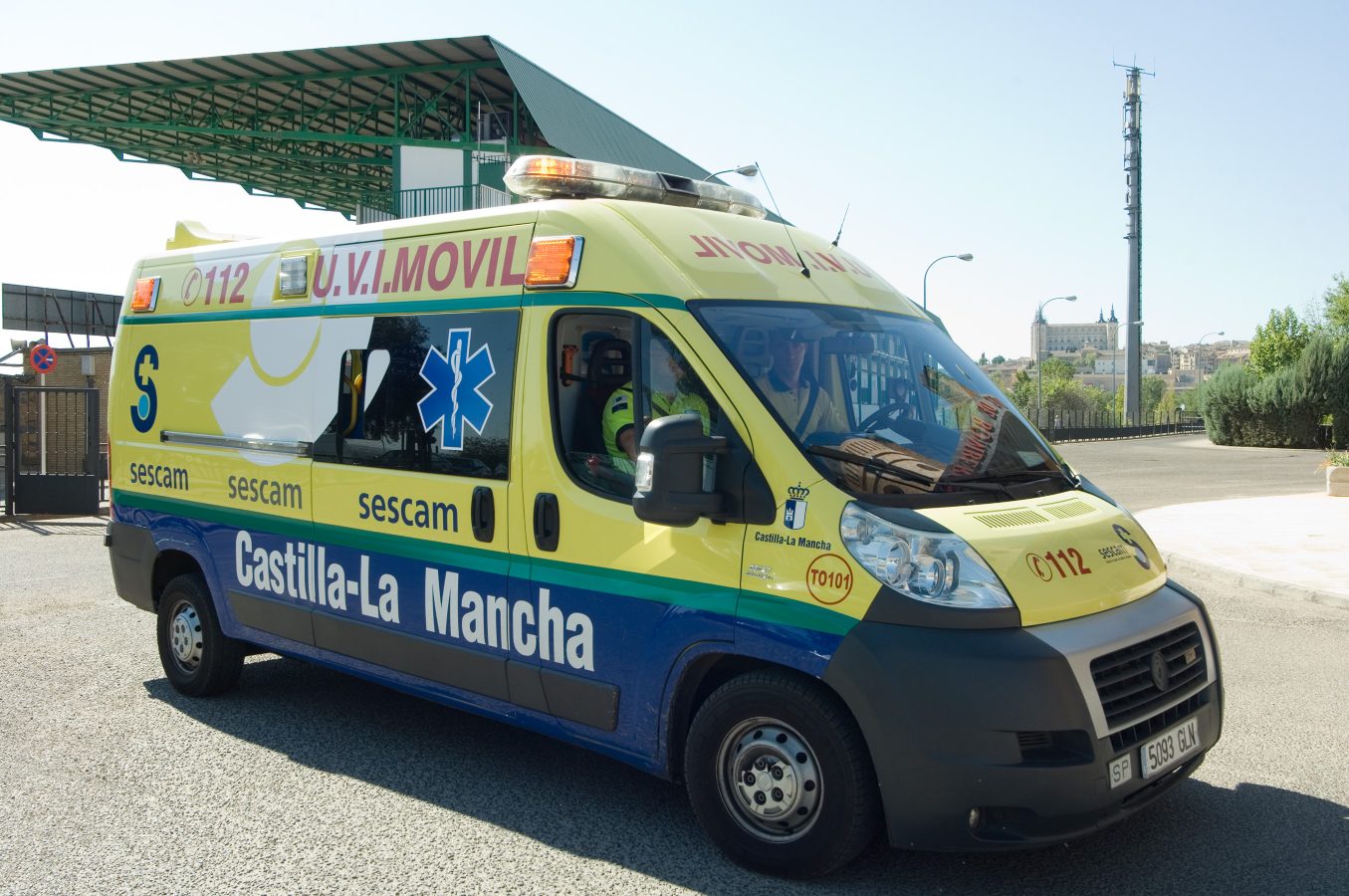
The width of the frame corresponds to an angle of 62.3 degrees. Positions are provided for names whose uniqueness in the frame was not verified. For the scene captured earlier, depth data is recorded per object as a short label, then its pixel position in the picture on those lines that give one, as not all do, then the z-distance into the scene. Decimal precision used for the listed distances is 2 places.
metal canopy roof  27.69
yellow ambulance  3.49
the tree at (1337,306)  66.06
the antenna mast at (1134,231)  73.06
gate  16.62
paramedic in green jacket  4.02
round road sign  19.48
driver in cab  3.89
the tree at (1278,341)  70.00
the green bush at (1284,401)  50.62
